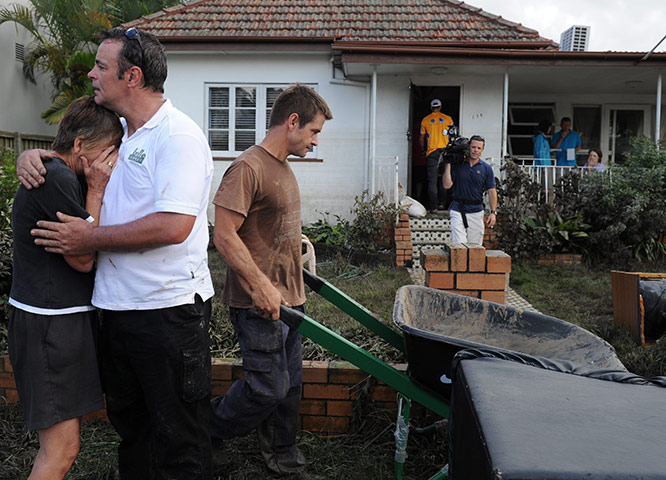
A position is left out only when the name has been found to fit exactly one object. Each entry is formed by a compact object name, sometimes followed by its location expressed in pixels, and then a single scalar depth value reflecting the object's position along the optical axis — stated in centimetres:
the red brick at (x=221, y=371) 328
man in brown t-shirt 260
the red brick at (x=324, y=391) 324
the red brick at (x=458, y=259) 361
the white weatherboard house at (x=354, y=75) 1077
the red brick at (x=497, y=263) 357
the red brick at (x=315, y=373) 323
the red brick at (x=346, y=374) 322
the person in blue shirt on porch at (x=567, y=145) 1153
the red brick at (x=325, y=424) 326
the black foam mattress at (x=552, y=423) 111
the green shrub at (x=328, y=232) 1018
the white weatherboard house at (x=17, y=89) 1684
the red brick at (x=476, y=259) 360
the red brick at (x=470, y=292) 364
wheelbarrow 243
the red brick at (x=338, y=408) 324
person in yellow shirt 1045
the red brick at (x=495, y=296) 356
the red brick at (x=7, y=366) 331
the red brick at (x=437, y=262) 363
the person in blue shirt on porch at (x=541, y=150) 1155
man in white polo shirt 211
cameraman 719
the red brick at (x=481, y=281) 357
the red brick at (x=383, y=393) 323
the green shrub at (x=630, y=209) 892
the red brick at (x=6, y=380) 333
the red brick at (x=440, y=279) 364
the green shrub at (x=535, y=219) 918
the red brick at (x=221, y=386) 328
